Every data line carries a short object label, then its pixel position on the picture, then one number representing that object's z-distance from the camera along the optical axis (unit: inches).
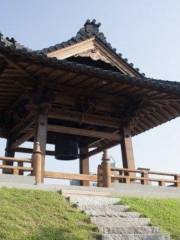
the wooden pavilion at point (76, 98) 476.4
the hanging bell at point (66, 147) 556.7
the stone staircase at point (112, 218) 346.0
